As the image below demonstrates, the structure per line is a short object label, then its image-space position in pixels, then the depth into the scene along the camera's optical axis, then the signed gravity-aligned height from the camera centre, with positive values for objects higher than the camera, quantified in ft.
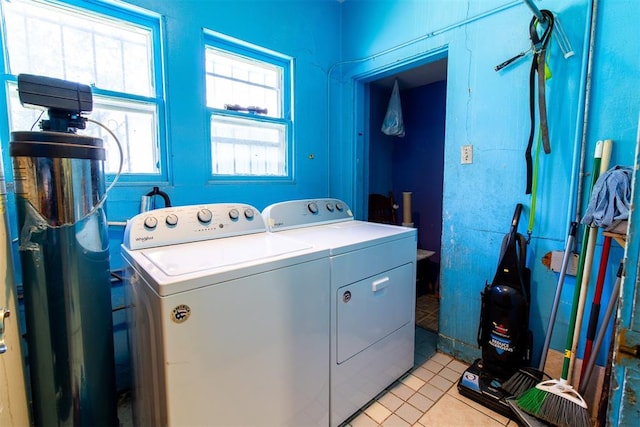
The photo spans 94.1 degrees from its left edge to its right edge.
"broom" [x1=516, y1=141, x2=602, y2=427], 4.12 -3.16
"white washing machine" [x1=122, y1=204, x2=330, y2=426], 3.07 -1.64
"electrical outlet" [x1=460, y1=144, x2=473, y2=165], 6.15 +0.62
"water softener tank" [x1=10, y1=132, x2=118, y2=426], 3.27 -1.01
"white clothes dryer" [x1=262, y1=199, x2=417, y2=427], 4.62 -1.94
